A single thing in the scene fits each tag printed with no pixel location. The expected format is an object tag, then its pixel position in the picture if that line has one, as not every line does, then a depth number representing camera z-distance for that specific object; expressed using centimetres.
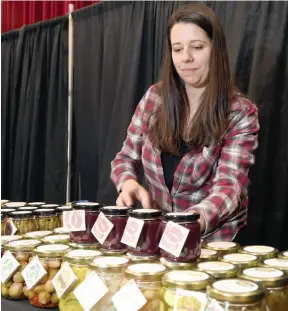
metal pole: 337
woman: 145
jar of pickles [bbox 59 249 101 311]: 104
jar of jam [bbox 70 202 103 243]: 125
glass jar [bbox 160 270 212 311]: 84
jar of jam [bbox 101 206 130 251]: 118
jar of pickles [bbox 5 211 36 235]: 147
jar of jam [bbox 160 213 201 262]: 102
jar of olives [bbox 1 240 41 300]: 120
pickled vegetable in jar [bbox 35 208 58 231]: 153
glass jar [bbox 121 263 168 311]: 93
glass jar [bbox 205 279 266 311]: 79
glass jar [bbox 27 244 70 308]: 113
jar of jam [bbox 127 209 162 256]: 109
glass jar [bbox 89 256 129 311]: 99
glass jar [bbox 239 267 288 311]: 88
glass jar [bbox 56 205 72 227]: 158
